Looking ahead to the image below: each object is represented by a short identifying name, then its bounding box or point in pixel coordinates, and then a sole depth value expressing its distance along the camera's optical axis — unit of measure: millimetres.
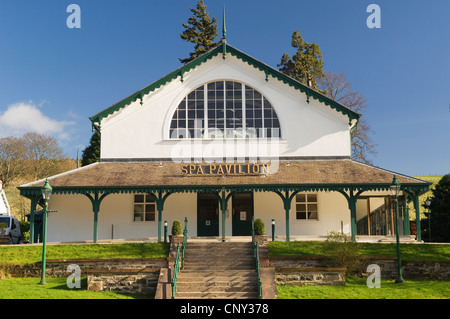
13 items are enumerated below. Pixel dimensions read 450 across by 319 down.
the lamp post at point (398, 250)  18886
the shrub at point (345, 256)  19688
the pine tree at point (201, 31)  45906
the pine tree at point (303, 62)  43594
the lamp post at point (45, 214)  18438
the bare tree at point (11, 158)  54656
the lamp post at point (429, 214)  29625
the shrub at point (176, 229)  22000
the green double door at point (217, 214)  25875
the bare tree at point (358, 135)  42469
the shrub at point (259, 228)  21844
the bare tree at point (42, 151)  55188
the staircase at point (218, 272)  17109
